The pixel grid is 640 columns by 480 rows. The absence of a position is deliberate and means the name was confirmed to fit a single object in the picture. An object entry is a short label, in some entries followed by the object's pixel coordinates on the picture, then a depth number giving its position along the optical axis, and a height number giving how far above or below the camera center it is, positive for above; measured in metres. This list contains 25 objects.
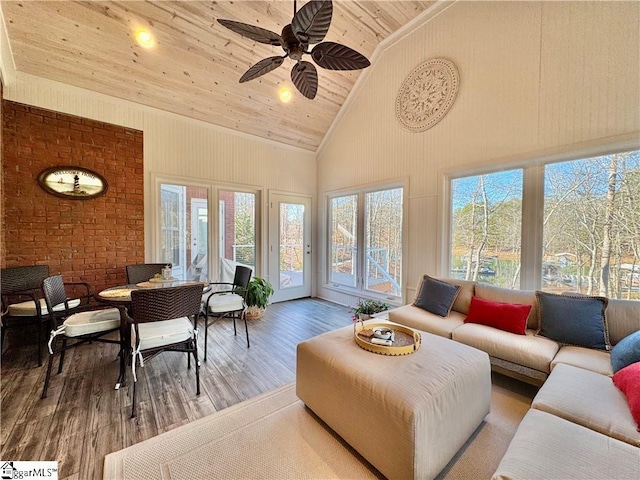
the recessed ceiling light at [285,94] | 3.94 +2.16
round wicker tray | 1.79 -0.79
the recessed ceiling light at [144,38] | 2.90 +2.22
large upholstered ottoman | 1.32 -0.95
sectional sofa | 1.07 -0.92
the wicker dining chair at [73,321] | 2.20 -0.80
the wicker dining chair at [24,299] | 2.63 -0.77
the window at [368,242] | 4.25 -0.11
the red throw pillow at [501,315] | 2.46 -0.77
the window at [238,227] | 4.57 +0.14
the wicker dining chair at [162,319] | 2.00 -0.69
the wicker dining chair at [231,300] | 3.09 -0.82
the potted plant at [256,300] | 4.06 -1.03
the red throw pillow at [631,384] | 1.35 -0.85
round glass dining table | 2.23 -0.58
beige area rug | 1.46 -1.34
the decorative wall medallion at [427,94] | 3.43 +2.00
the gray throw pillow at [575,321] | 2.14 -0.72
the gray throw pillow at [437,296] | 2.96 -0.71
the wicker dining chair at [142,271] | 3.18 -0.49
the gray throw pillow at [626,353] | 1.70 -0.77
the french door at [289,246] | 5.08 -0.23
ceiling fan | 1.77 +1.52
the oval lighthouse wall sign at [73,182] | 3.18 +0.64
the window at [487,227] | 3.07 +0.12
